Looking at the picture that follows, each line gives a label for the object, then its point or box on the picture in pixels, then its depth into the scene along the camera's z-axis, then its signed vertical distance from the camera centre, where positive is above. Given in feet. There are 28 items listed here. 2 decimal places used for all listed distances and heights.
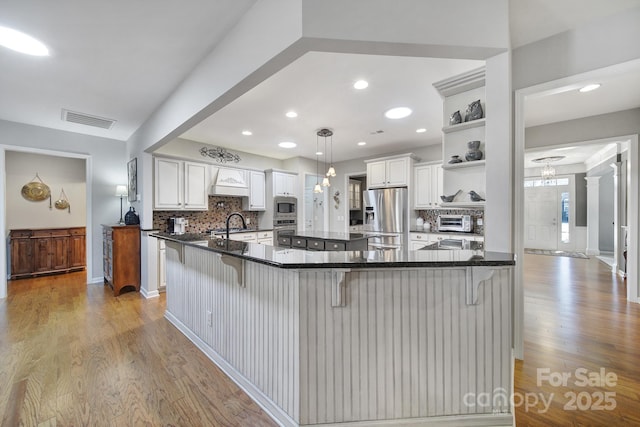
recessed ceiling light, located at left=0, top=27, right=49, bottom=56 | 6.46 +4.36
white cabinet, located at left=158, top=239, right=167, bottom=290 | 13.31 -2.57
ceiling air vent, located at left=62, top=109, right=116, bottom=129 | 11.60 +4.33
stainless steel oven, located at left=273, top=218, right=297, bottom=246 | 16.49 -1.05
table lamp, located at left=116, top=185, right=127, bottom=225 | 14.99 +1.27
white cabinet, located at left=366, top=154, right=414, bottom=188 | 16.83 +2.72
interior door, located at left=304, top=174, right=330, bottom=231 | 21.63 +0.57
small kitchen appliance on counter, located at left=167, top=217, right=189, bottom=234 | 14.40 -0.62
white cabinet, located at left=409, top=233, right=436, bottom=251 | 15.79 -1.62
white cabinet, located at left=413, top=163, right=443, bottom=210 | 16.21 +1.66
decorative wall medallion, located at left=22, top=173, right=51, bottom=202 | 16.66 +1.49
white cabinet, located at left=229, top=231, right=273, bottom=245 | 16.12 -1.47
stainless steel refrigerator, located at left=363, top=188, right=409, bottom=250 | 16.65 -0.34
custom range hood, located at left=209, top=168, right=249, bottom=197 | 16.24 +1.91
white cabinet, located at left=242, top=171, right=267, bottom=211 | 18.37 +1.34
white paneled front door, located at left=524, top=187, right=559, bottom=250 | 25.52 -0.56
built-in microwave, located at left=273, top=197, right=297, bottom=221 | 19.01 +0.38
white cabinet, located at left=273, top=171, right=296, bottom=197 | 19.08 +2.13
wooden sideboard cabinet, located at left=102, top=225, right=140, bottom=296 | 13.01 -2.16
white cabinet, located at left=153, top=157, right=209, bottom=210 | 13.82 +1.58
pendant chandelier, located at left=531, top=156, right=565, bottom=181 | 21.09 +4.30
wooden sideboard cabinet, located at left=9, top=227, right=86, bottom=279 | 15.58 -2.29
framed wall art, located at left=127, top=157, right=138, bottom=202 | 13.88 +1.88
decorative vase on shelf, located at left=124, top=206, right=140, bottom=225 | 13.85 -0.25
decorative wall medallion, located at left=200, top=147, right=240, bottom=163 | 16.60 +3.81
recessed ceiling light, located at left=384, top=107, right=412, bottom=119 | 11.11 +4.31
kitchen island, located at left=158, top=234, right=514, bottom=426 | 4.76 -2.37
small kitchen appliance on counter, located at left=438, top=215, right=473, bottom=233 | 15.10 -0.61
